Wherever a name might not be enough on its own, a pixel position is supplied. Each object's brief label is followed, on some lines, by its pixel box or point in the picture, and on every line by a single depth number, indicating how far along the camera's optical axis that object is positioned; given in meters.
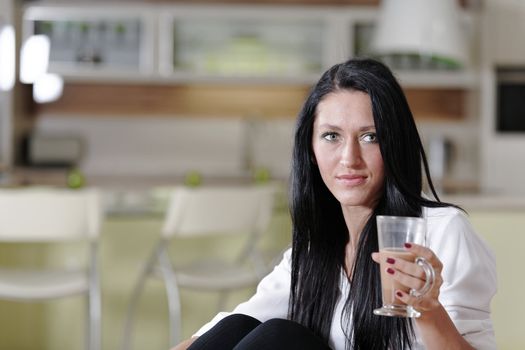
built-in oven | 9.53
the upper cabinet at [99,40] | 9.62
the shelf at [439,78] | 9.70
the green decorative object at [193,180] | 6.53
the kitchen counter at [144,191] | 5.20
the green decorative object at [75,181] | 6.02
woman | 2.47
